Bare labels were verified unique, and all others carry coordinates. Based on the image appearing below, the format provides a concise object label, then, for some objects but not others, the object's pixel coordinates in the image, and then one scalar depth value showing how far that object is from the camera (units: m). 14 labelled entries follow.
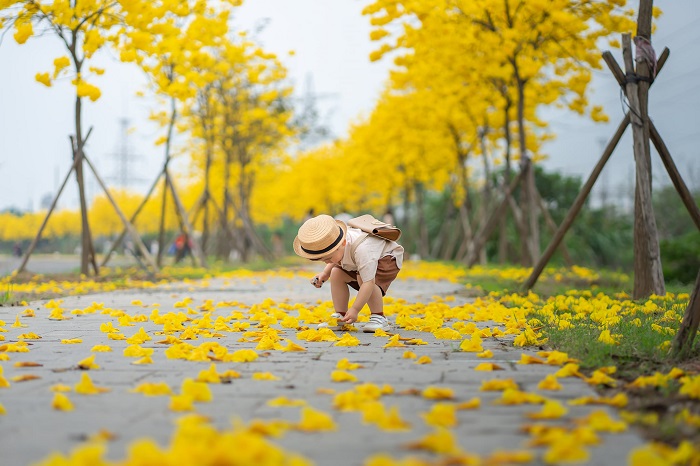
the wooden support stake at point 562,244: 14.41
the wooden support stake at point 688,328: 4.15
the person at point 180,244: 17.45
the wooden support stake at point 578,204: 7.75
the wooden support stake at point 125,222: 12.95
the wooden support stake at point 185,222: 15.85
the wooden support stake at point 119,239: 15.10
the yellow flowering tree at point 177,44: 11.62
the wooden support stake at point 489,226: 13.55
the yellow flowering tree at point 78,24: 10.73
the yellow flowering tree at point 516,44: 11.46
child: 5.64
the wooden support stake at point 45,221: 12.80
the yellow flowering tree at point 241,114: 20.77
